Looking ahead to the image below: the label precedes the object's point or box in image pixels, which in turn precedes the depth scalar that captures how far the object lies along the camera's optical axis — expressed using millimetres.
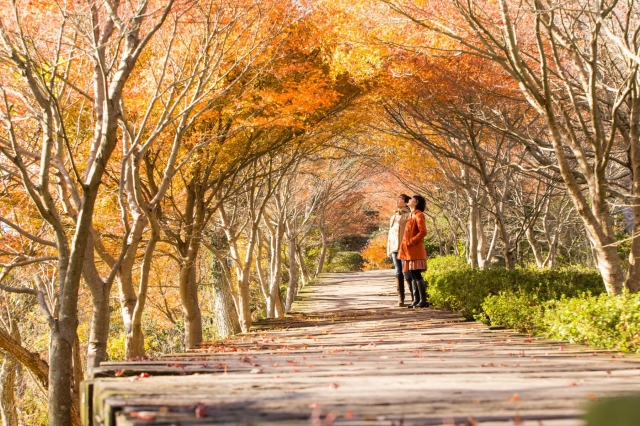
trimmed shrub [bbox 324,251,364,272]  36969
